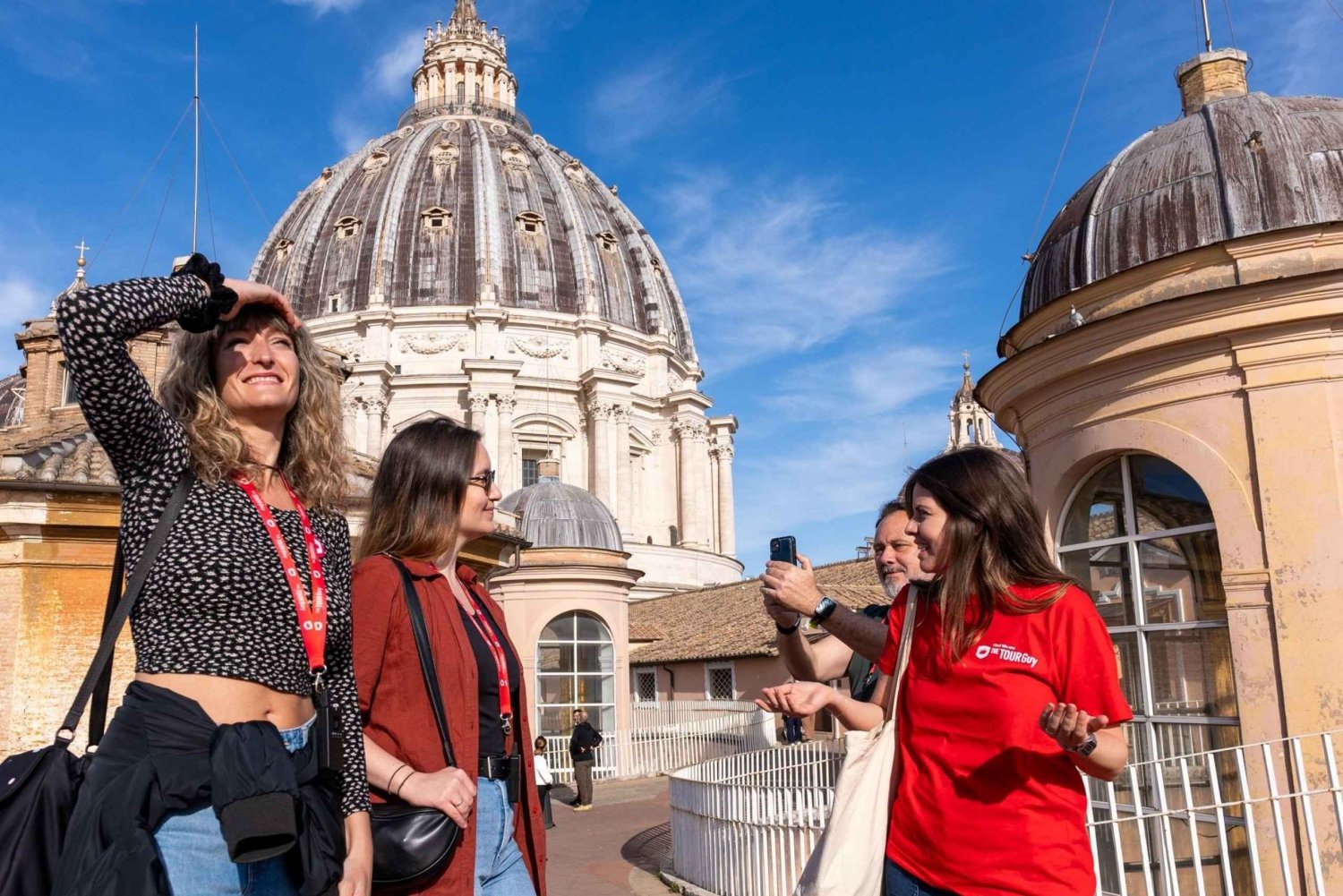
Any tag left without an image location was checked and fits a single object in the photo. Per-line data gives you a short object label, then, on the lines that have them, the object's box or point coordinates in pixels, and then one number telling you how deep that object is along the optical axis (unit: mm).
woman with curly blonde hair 2143
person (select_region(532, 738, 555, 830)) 14062
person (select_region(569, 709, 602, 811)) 17922
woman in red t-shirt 2543
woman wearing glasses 2902
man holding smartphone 3424
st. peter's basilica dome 52906
